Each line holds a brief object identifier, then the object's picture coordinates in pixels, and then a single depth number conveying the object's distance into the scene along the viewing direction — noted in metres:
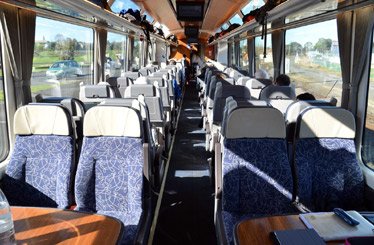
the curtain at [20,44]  3.58
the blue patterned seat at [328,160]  3.13
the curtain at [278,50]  7.38
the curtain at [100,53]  7.48
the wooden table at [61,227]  1.87
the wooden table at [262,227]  1.85
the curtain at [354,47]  3.52
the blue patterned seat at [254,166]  2.98
